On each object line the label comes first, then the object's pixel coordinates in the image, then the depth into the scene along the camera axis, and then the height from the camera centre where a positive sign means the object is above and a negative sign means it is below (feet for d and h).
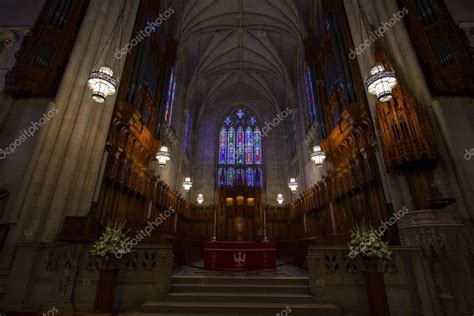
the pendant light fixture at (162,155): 32.65 +12.42
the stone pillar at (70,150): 17.66 +8.01
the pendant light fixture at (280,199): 59.04 +11.27
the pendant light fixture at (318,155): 33.80 +12.97
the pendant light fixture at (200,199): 61.72 +11.59
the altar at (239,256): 25.40 -1.53
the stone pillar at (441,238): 14.07 +0.41
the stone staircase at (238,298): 14.44 -3.89
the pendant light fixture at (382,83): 16.63 +11.93
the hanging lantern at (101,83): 16.76 +11.70
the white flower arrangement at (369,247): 14.26 -0.23
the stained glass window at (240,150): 70.95 +30.34
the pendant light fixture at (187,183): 50.47 +12.93
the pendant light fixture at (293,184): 49.40 +12.68
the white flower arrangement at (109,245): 14.50 -0.30
